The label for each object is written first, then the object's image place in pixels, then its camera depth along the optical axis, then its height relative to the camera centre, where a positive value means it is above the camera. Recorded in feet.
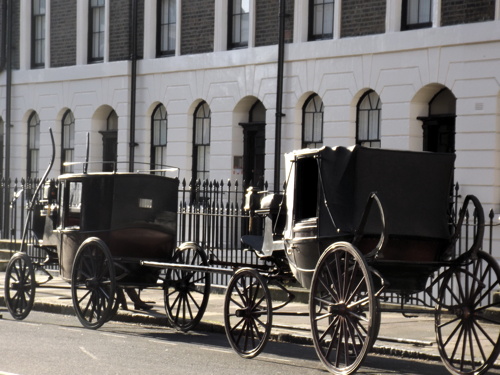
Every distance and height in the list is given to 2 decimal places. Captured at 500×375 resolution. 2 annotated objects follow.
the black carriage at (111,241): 48.06 -3.54
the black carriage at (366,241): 36.11 -2.44
